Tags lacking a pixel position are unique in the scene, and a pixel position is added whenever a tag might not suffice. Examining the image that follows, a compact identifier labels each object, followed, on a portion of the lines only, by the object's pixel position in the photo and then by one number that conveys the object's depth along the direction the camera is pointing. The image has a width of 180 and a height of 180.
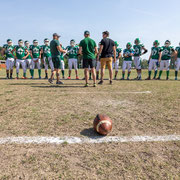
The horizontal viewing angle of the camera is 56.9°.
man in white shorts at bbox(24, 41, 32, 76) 11.62
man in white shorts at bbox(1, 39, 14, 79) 11.11
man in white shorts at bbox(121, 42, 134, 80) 11.43
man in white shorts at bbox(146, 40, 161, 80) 11.46
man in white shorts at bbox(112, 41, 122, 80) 11.88
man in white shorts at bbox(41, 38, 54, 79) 11.20
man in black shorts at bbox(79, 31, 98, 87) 6.91
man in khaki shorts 7.46
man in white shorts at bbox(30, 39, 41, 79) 11.41
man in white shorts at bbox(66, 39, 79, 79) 11.64
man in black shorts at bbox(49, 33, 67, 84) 7.29
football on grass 2.41
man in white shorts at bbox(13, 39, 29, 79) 11.08
